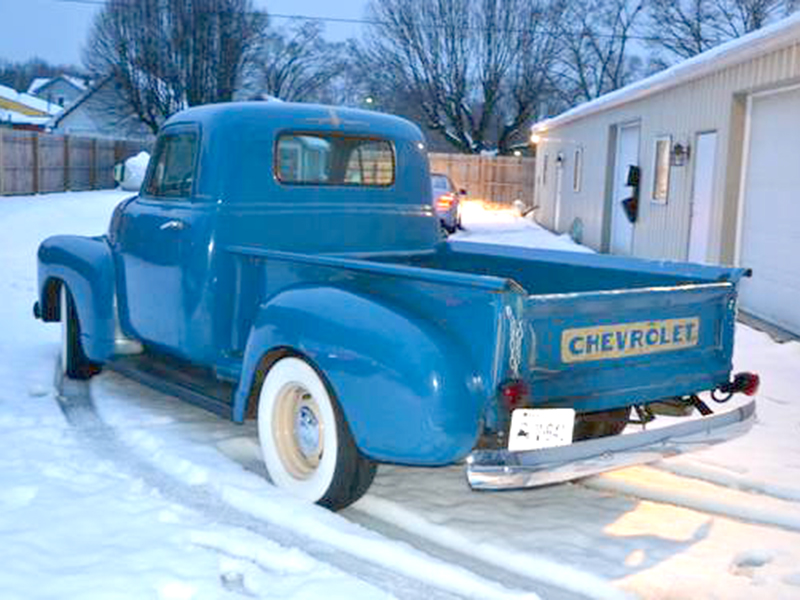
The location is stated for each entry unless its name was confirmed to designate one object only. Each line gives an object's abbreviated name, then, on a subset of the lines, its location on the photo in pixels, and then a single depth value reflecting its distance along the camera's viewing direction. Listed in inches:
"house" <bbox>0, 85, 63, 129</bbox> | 2586.1
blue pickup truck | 150.4
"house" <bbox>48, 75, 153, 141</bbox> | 2071.9
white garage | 391.9
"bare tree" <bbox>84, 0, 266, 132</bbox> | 1932.8
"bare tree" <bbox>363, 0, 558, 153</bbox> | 2058.3
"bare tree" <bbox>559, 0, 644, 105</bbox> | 2194.9
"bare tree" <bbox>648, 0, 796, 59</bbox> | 1988.2
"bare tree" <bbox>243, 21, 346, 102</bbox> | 2289.6
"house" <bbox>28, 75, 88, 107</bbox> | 3661.4
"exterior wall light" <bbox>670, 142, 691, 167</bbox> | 525.3
